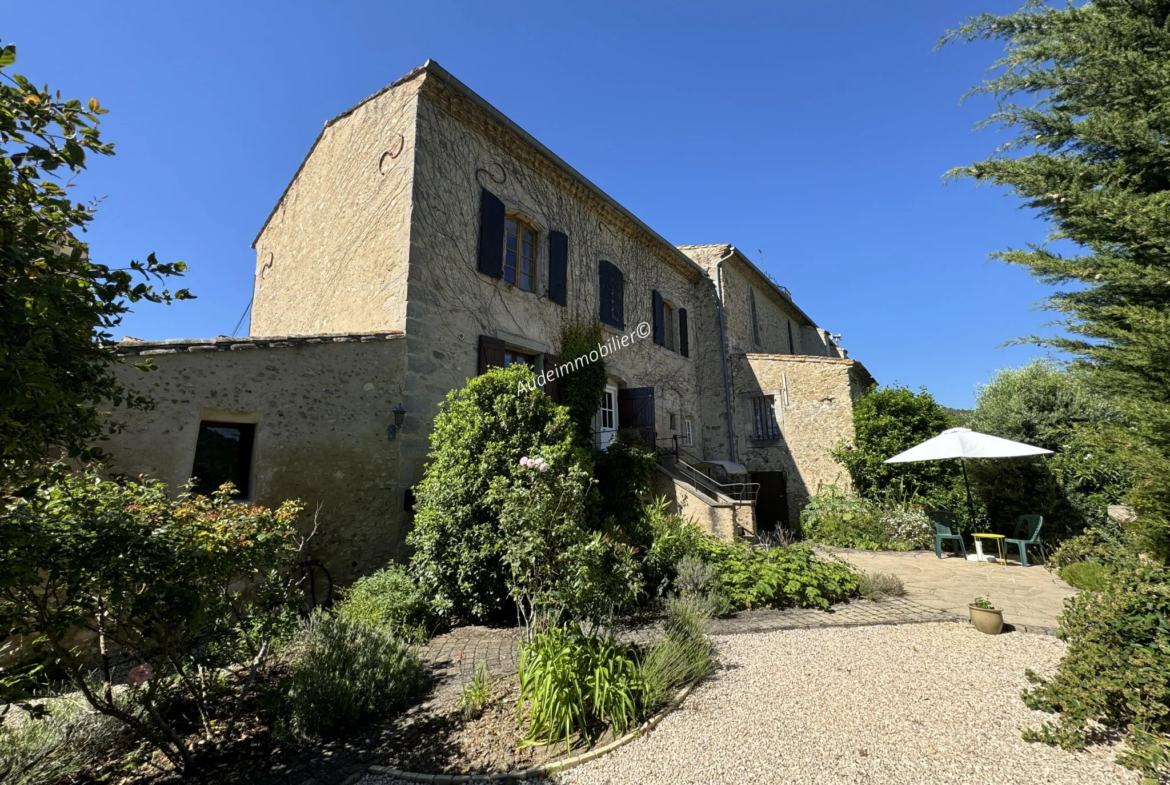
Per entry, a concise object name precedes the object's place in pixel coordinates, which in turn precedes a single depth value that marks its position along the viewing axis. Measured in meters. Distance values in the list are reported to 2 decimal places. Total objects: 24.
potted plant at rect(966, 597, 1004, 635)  4.37
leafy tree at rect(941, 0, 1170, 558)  4.18
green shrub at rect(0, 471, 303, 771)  2.17
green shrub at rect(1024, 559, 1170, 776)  2.44
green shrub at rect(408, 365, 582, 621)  5.15
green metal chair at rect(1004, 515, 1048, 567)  7.57
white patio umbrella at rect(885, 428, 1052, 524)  7.89
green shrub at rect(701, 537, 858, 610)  5.45
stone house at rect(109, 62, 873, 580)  5.77
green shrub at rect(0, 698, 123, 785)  2.47
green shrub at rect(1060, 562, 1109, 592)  5.39
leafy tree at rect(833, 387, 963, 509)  10.71
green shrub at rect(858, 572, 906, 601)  5.74
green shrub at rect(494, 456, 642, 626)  3.63
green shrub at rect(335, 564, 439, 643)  4.70
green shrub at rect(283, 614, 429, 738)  3.17
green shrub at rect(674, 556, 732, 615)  5.16
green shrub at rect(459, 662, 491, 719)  3.24
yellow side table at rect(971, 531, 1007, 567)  7.86
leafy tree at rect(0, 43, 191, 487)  1.50
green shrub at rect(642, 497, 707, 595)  5.82
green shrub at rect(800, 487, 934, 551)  9.61
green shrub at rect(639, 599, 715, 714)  3.31
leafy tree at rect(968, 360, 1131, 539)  8.58
